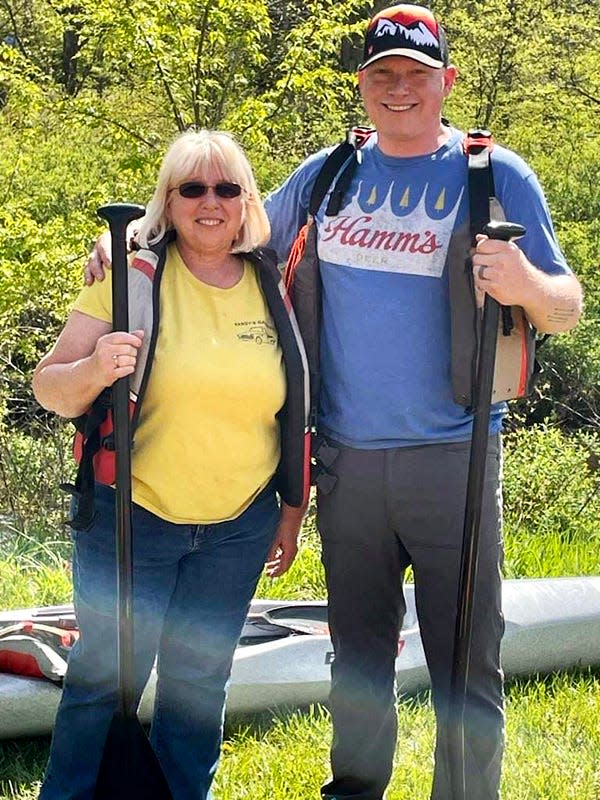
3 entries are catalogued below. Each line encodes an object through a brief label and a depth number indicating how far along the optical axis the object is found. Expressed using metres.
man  2.72
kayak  3.50
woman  2.57
